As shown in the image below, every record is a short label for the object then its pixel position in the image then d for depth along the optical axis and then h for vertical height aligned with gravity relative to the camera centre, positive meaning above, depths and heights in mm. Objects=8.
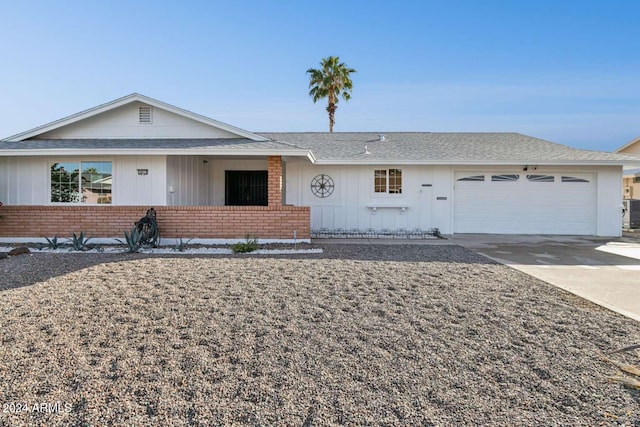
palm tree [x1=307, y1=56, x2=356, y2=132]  26094 +9372
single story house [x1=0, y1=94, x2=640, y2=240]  10578 +1027
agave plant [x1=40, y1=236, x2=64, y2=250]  9484 -948
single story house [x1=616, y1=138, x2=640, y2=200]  21719 +1537
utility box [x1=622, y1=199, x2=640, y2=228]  16828 -171
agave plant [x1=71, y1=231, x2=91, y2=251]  9312 -896
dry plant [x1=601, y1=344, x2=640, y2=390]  2837 -1367
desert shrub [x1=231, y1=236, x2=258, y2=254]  9242 -975
